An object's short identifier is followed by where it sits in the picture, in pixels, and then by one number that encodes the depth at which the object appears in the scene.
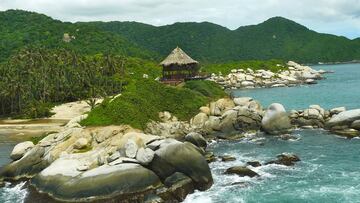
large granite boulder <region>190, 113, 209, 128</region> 50.54
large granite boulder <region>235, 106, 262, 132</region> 49.62
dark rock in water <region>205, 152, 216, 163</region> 38.27
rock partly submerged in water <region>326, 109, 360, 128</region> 46.31
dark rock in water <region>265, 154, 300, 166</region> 36.12
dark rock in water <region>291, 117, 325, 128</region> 50.33
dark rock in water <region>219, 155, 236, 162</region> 38.03
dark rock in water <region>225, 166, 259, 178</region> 33.25
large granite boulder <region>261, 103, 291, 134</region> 48.00
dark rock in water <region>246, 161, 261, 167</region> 35.88
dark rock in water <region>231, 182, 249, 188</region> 30.97
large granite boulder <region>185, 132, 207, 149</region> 41.88
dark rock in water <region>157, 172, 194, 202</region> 28.81
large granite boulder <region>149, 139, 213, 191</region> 30.72
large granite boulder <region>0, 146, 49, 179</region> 35.62
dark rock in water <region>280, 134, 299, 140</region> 45.12
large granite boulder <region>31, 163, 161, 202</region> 28.05
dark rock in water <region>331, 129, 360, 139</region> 44.31
